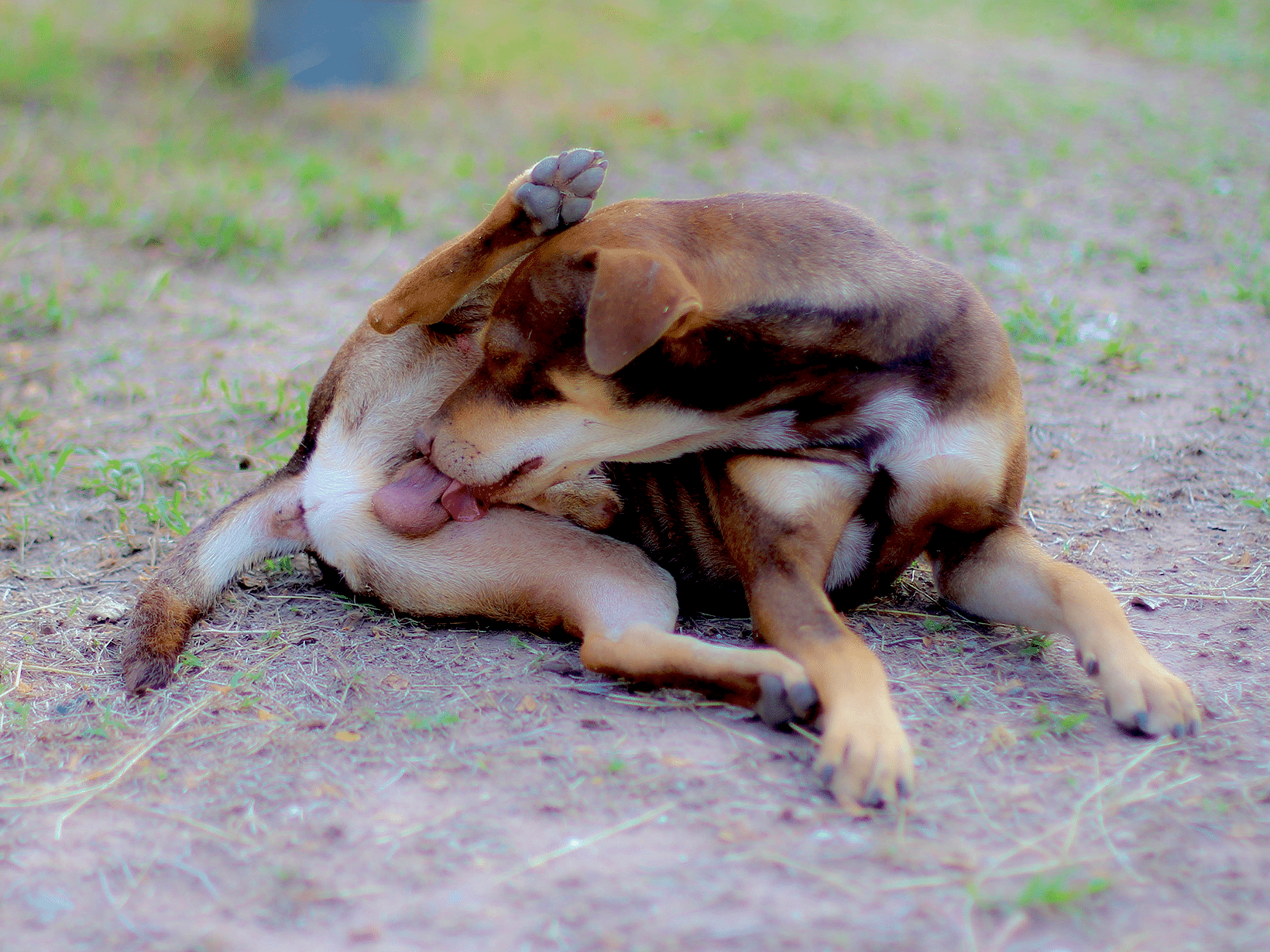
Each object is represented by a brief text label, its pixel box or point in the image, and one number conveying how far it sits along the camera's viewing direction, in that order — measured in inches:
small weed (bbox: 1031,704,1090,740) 103.5
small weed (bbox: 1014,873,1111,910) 79.4
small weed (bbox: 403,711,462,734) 105.0
